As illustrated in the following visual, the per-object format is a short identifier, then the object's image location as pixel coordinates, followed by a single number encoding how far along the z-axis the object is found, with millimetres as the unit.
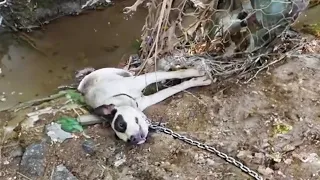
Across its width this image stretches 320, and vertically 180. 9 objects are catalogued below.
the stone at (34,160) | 2139
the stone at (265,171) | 2056
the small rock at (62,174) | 2101
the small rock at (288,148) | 2159
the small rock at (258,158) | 2101
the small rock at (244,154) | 2129
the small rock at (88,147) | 2196
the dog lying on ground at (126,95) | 2185
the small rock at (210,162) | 2105
